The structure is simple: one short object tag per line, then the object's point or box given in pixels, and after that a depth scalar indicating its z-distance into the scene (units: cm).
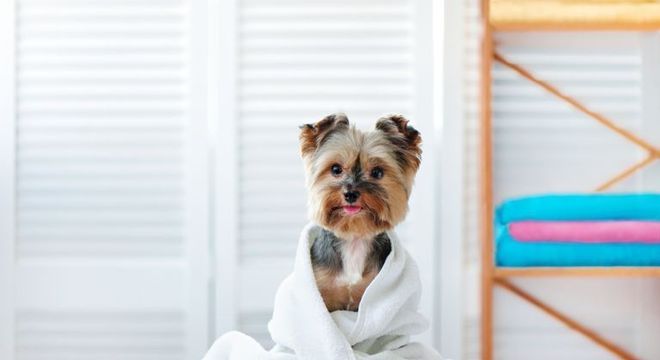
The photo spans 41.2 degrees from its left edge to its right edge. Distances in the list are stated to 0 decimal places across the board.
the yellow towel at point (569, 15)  221
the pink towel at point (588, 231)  207
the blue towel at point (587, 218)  209
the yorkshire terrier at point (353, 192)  177
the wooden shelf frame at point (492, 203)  210
